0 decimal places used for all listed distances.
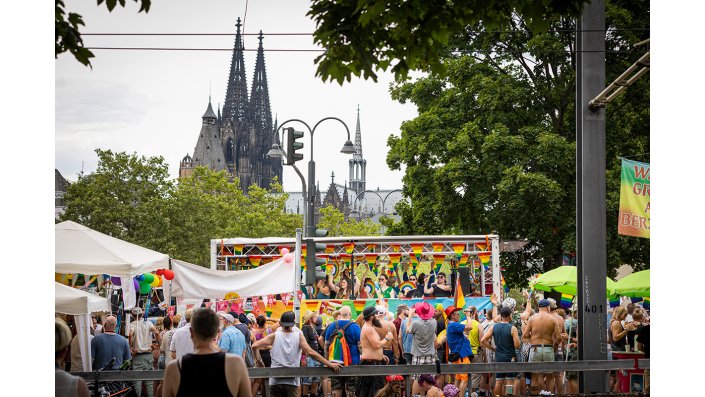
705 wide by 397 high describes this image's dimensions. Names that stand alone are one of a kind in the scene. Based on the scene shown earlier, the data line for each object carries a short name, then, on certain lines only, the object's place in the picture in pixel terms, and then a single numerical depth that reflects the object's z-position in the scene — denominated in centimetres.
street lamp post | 2200
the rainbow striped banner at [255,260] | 2320
